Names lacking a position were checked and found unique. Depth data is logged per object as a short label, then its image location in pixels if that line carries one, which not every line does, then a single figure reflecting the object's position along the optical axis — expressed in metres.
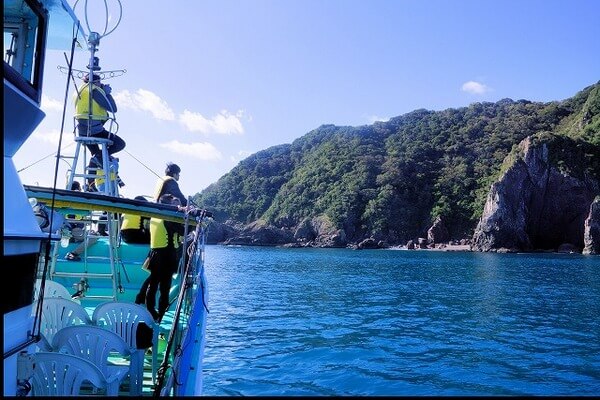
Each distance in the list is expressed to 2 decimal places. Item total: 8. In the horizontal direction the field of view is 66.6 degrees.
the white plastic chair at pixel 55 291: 5.82
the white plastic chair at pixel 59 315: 4.90
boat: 3.15
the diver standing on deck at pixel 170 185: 7.21
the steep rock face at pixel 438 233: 102.19
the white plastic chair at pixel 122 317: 4.96
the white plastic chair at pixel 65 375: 3.41
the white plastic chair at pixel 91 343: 4.06
